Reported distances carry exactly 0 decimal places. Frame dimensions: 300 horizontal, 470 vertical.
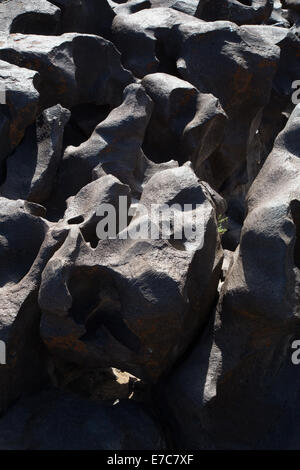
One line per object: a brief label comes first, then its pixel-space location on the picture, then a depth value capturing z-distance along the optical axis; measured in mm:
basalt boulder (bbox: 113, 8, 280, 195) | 3996
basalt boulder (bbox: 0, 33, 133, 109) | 3557
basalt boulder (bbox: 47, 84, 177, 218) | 3275
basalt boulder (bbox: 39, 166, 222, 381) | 2393
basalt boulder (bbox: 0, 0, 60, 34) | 3949
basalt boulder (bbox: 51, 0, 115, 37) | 4191
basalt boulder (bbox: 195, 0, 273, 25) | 4699
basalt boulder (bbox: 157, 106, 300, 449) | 2469
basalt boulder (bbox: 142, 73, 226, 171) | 3592
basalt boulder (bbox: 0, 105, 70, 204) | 3199
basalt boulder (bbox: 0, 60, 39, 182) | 3242
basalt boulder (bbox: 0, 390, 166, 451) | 2473
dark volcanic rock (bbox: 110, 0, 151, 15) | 4707
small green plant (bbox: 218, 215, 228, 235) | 3651
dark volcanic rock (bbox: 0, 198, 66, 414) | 2605
